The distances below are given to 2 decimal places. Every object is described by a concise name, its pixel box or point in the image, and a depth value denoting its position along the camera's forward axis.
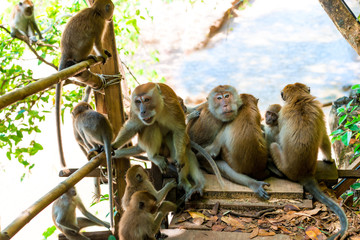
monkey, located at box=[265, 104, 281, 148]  4.76
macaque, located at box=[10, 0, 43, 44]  7.78
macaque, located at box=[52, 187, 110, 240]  4.44
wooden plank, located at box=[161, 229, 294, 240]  3.63
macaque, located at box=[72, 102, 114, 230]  4.09
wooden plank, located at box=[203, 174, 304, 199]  4.36
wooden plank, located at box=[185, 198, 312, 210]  4.22
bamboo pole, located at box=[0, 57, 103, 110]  2.23
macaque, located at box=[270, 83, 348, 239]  4.32
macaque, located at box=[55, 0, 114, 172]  4.16
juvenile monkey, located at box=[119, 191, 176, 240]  3.24
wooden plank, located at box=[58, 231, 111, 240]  4.96
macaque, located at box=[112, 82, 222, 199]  4.21
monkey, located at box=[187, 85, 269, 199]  4.54
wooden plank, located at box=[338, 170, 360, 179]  4.64
